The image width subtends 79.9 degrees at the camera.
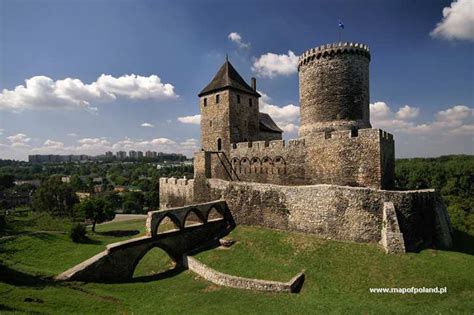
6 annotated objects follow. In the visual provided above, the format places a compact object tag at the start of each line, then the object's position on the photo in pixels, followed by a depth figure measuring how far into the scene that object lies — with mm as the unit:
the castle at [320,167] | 15992
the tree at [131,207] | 66000
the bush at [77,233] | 31406
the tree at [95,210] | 42688
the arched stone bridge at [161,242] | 17016
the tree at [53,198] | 54438
